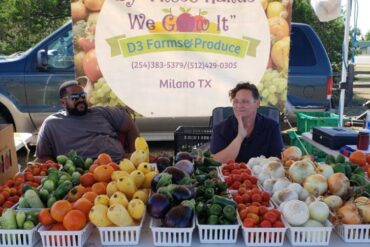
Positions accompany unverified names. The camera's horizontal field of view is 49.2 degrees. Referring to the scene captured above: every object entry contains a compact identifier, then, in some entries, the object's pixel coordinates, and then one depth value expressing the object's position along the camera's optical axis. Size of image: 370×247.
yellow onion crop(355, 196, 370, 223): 1.75
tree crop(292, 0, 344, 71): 10.29
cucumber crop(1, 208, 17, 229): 1.69
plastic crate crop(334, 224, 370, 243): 1.72
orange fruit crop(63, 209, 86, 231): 1.66
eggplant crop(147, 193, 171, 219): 1.73
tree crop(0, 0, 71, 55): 9.05
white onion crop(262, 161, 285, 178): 2.19
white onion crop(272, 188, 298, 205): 1.87
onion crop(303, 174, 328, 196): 1.95
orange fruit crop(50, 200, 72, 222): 1.69
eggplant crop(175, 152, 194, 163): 2.35
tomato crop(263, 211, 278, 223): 1.70
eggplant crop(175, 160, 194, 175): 2.16
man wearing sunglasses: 3.45
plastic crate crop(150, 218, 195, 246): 1.68
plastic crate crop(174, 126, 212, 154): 4.21
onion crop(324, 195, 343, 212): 1.85
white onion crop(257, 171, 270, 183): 2.19
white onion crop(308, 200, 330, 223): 1.72
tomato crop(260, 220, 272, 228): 1.67
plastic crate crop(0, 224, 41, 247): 1.67
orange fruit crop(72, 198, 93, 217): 1.74
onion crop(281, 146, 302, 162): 2.47
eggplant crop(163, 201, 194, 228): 1.68
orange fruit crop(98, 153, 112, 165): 2.26
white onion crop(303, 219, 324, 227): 1.70
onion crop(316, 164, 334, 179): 2.08
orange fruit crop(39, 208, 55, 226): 1.71
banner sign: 4.95
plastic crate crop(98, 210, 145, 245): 1.69
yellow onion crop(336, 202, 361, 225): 1.73
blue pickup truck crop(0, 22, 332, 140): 5.79
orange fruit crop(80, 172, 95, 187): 2.04
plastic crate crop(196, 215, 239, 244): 1.70
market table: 1.71
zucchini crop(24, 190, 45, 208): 1.84
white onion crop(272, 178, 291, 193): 1.99
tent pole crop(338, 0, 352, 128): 4.50
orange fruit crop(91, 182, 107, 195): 1.90
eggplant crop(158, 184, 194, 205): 1.78
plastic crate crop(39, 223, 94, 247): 1.66
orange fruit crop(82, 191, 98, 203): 1.82
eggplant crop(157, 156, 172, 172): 2.28
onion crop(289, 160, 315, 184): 2.09
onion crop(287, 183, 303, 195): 1.92
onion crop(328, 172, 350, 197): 1.94
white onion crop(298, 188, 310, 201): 1.91
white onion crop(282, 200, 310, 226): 1.70
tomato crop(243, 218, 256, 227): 1.67
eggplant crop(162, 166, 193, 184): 1.97
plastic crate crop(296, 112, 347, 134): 5.09
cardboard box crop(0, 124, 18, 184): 2.62
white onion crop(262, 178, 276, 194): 2.05
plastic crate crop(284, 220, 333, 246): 1.68
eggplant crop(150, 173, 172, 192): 1.92
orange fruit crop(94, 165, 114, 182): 2.04
